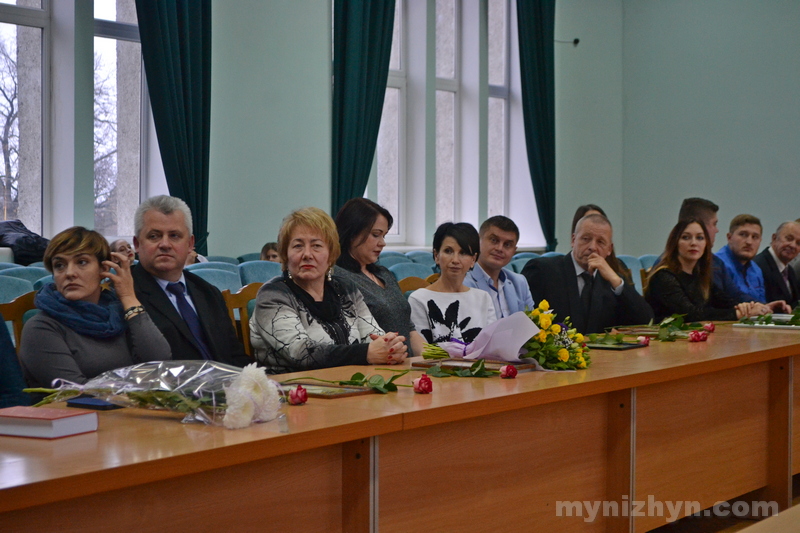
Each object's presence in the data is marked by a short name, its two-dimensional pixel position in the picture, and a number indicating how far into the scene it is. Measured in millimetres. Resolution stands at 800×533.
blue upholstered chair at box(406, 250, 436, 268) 6949
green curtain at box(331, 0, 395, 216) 7652
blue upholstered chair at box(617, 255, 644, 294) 7298
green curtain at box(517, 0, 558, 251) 9398
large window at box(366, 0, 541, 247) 8680
